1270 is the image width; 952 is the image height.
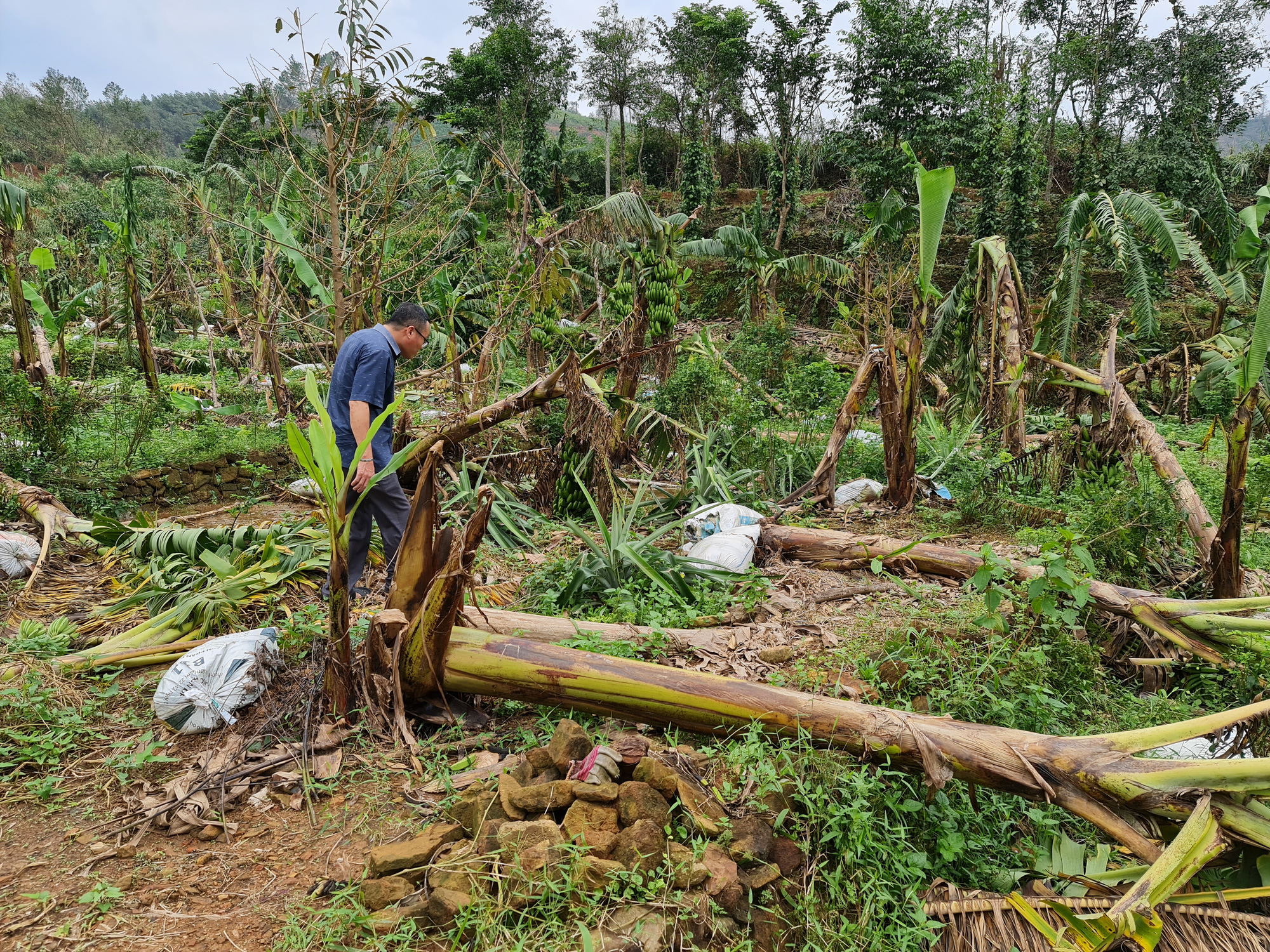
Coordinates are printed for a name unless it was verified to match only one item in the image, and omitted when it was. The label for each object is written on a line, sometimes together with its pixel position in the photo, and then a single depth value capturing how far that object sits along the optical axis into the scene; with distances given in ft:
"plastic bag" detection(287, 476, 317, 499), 17.98
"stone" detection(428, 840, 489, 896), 6.68
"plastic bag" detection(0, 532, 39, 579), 14.28
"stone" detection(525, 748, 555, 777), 7.97
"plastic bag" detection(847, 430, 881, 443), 24.76
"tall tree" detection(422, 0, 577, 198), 86.89
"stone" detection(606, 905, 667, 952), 6.26
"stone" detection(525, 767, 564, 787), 7.86
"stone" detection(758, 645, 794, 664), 11.14
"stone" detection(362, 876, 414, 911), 6.73
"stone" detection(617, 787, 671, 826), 7.31
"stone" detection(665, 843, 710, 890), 6.64
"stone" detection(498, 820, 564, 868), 6.85
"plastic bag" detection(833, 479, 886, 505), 19.75
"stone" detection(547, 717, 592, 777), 7.95
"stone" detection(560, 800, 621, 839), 7.18
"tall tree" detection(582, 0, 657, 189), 92.27
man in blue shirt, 12.99
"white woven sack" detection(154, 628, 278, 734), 9.54
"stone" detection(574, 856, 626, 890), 6.68
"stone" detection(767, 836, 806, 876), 7.16
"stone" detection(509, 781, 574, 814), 7.41
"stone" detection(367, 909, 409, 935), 6.54
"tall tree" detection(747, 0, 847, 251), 72.54
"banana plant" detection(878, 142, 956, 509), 18.74
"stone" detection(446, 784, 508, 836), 7.38
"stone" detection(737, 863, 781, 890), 6.86
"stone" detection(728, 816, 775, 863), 7.03
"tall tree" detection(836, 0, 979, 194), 63.72
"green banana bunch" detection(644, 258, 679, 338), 21.20
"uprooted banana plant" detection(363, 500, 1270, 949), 6.54
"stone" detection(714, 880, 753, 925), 6.63
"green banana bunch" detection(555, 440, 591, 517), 18.49
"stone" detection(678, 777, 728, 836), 7.25
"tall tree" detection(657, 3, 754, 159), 77.71
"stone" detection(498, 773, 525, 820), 7.39
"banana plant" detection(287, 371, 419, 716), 8.43
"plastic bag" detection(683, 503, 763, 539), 16.17
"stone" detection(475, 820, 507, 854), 7.03
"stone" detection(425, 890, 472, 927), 6.44
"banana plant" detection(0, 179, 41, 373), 22.67
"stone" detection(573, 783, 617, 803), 7.38
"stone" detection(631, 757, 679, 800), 7.61
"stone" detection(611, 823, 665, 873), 6.88
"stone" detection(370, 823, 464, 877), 7.00
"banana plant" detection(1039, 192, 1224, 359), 23.63
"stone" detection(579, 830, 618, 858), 6.98
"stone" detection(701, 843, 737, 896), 6.63
